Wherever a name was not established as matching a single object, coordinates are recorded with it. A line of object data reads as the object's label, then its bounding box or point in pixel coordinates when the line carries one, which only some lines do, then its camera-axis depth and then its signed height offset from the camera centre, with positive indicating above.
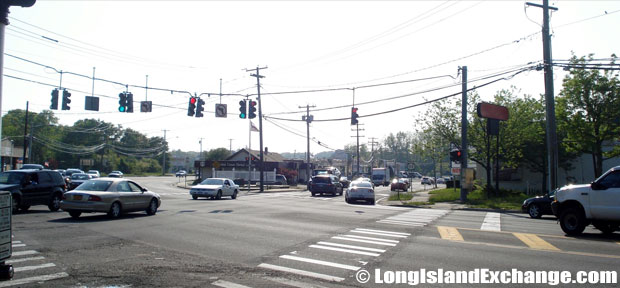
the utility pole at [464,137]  27.73 +2.39
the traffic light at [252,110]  28.73 +4.01
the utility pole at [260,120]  41.91 +5.25
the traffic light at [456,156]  27.53 +1.15
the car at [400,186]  45.41 -1.21
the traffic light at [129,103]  25.17 +3.84
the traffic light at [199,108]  26.80 +3.87
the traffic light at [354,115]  28.22 +3.68
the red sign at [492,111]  25.70 +3.87
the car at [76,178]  28.55 -0.53
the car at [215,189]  28.25 -1.06
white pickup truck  12.26 -0.82
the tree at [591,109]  27.42 +4.16
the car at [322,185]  36.84 -0.95
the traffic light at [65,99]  23.59 +3.76
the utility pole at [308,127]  51.93 +5.50
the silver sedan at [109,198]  15.08 -0.95
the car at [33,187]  17.09 -0.64
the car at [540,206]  19.72 -1.34
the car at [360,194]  27.73 -1.24
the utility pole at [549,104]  22.28 +3.62
